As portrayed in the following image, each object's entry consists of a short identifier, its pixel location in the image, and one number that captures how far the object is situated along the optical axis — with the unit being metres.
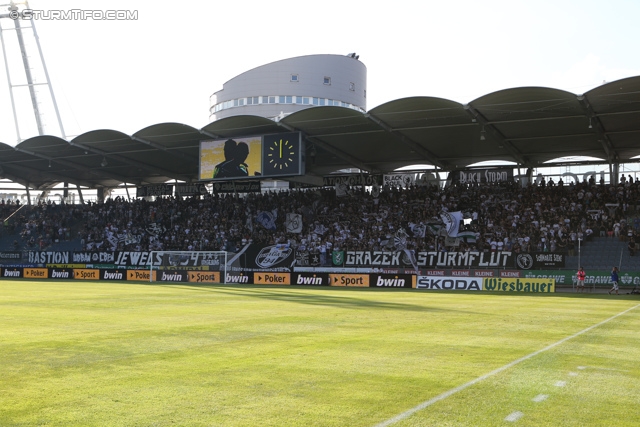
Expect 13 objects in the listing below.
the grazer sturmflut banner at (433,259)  41.38
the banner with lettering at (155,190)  65.12
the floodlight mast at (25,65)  70.31
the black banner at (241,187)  57.44
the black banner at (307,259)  46.84
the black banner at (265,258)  48.03
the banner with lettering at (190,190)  63.62
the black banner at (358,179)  57.31
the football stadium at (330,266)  7.92
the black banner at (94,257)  53.72
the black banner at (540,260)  39.94
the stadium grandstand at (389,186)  41.53
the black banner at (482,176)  52.47
